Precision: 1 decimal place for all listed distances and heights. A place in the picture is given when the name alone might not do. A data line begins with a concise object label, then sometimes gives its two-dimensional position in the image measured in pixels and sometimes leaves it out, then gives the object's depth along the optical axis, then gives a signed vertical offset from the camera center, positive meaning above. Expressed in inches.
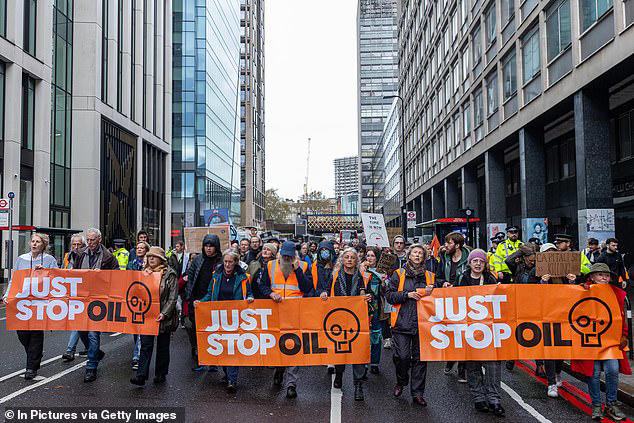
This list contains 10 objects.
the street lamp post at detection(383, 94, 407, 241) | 1640.1 +28.6
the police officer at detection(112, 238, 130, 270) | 465.7 -14.8
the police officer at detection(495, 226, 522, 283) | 428.5 -9.8
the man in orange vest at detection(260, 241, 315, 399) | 293.0 -22.9
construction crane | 6396.7 +762.4
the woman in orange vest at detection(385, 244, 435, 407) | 261.3 -38.9
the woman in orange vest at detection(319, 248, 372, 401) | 283.9 -23.6
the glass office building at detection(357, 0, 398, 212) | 5344.5 +1624.0
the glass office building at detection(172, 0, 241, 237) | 2228.1 +514.5
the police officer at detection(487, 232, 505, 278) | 433.7 -17.6
